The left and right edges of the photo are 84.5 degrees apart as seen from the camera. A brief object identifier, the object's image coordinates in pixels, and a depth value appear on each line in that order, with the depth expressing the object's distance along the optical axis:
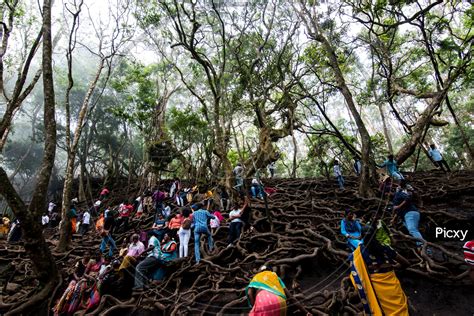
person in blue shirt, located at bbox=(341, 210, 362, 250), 5.52
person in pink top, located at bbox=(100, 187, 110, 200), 15.57
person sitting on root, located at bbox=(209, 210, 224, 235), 8.02
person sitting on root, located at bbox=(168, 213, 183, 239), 8.06
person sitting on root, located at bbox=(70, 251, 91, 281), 6.61
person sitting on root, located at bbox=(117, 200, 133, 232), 10.86
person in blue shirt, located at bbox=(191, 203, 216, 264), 6.59
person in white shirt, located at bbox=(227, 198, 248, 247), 7.10
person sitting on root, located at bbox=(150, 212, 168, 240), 8.06
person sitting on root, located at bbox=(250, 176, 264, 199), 11.21
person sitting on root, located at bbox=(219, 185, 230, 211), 10.19
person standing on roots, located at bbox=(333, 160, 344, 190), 10.79
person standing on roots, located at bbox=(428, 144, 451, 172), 11.45
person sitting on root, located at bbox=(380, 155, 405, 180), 8.27
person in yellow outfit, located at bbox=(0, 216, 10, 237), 13.15
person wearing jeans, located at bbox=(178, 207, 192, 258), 6.84
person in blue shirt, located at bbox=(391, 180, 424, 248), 5.45
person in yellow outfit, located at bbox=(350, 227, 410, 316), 3.42
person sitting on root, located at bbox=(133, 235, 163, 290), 5.88
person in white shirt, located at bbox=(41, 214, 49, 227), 13.06
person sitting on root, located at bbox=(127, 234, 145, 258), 6.45
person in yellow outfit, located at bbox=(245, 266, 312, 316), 3.01
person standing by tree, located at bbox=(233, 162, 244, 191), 10.30
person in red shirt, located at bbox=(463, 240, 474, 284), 3.37
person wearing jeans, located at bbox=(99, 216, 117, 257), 8.34
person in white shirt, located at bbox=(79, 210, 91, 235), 11.68
